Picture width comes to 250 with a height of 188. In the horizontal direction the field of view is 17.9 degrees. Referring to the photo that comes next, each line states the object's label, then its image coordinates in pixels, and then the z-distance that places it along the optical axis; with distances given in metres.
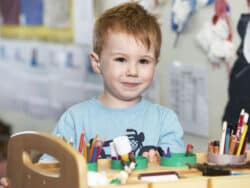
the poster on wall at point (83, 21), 2.61
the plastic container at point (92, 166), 1.21
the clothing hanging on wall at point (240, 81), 1.88
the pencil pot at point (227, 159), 1.27
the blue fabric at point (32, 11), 3.00
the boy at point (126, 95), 1.53
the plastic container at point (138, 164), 1.24
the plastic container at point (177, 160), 1.26
